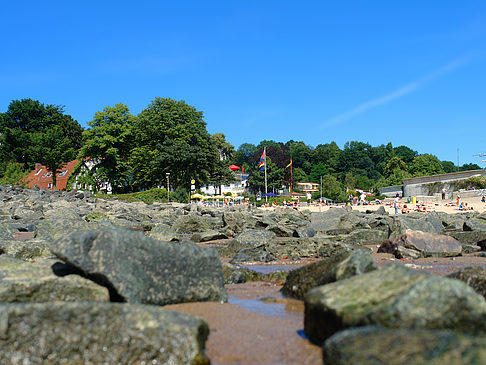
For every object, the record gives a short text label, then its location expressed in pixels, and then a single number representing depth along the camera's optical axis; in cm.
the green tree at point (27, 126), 6881
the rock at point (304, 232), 1306
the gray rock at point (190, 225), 1750
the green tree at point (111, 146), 5822
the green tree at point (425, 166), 9969
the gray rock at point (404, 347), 234
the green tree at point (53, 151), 5060
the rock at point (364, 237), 1212
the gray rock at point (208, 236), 1388
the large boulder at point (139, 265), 426
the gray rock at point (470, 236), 1215
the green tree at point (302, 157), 13750
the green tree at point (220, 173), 6122
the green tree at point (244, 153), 14025
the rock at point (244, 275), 674
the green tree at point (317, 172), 12375
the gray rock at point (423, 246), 906
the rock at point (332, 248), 923
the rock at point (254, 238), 1087
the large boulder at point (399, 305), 302
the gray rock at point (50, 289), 420
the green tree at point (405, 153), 14688
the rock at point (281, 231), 1379
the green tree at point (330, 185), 9034
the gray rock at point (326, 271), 441
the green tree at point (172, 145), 5500
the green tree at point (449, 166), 13725
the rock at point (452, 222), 1655
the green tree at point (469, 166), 14275
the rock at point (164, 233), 1188
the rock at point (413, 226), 1157
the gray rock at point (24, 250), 770
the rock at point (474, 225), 1399
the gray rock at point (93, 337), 318
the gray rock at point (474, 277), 442
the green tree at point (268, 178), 8669
